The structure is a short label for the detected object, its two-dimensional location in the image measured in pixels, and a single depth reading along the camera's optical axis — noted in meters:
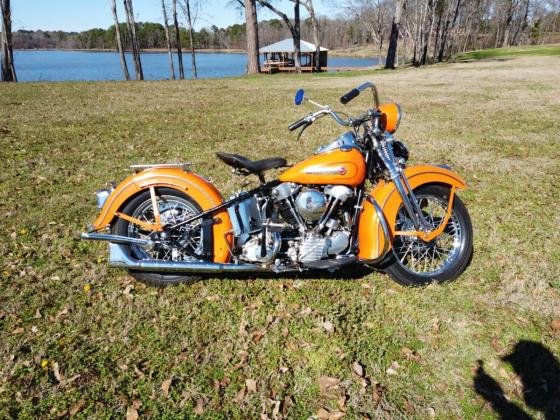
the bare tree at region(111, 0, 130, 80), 29.16
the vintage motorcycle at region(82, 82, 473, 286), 3.56
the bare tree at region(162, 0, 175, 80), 38.16
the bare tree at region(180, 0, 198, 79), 41.38
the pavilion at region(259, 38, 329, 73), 38.88
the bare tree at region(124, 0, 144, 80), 30.55
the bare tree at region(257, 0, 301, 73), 32.39
